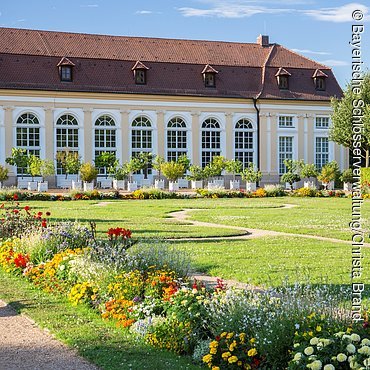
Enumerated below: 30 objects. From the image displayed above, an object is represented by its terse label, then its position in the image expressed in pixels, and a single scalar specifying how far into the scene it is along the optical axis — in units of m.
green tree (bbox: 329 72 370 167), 45.50
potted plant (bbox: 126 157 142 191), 42.79
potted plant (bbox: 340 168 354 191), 44.44
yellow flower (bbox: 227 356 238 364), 6.41
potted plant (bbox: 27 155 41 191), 41.06
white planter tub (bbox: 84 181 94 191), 39.46
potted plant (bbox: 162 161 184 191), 41.62
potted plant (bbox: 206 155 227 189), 43.59
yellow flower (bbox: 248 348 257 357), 6.39
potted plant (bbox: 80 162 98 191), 40.62
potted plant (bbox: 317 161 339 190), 44.22
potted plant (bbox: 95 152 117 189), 43.56
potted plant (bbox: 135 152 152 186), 44.12
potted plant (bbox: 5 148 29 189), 41.78
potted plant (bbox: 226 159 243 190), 44.22
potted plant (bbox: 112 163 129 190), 42.44
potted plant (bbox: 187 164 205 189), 43.34
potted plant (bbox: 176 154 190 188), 44.38
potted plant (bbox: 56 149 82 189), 41.81
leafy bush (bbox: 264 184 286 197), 37.69
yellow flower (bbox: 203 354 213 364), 6.63
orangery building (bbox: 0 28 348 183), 43.91
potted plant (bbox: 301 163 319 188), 45.62
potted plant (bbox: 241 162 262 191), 42.34
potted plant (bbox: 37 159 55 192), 41.66
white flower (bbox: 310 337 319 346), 5.97
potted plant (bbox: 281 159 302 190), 44.38
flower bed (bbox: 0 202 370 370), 6.20
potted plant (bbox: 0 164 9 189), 39.97
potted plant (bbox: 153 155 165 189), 42.56
